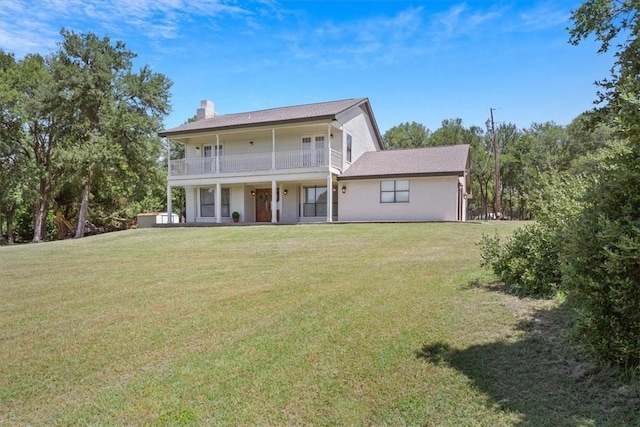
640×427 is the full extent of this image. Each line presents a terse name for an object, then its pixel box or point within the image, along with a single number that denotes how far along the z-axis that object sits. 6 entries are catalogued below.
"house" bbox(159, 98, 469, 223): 19.27
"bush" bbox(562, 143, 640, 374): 3.04
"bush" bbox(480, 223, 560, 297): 5.73
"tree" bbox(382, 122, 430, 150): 45.88
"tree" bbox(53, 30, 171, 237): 23.31
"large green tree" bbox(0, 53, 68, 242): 23.22
